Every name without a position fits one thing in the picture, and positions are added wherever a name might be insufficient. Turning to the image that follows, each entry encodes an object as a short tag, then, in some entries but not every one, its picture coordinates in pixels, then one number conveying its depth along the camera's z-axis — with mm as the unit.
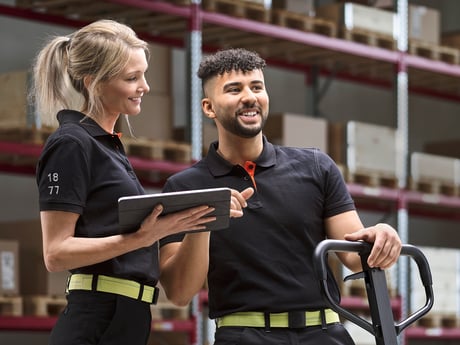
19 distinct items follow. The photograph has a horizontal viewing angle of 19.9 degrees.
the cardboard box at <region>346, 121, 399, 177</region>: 12527
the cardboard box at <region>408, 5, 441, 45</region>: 13731
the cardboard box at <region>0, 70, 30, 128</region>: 9467
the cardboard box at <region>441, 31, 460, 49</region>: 14550
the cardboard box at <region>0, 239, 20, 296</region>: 9590
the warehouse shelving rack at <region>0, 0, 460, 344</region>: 11066
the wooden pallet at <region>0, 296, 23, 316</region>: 9644
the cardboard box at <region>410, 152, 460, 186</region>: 13474
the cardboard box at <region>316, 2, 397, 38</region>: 12833
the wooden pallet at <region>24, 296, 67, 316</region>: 9743
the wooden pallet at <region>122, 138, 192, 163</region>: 10661
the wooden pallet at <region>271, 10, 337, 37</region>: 12151
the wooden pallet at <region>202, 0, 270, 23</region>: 11441
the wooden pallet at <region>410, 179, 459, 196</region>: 13612
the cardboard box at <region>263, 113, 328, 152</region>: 11743
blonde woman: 4020
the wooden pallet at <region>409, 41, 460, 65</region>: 13800
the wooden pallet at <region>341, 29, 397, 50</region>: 12961
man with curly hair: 4595
